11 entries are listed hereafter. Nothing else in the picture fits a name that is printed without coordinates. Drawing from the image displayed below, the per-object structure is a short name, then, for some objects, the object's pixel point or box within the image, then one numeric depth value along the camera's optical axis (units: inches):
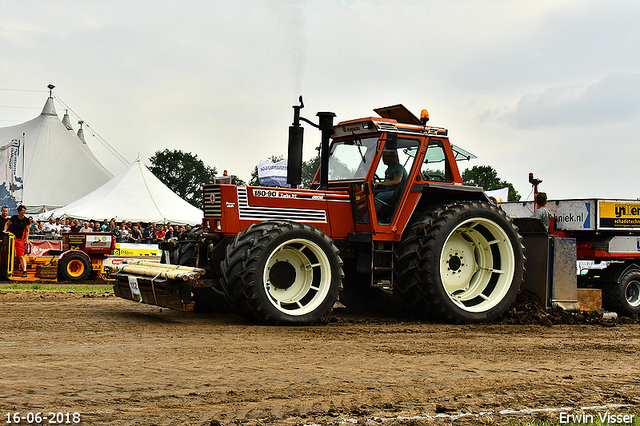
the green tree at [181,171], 2797.7
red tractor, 291.6
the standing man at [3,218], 622.1
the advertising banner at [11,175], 908.6
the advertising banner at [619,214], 423.2
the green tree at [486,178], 2116.1
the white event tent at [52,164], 1216.2
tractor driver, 338.0
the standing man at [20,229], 619.8
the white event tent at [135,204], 1045.8
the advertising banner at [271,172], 834.8
